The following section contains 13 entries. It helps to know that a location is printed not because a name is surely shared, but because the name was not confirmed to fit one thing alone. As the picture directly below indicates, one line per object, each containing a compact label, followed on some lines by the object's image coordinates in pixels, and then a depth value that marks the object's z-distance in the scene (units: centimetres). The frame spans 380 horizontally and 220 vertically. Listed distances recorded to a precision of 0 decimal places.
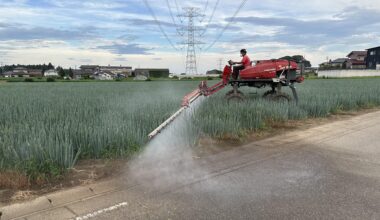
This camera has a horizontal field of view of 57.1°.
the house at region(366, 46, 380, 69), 9159
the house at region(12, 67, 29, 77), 12610
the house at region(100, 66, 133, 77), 14631
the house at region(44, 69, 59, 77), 13385
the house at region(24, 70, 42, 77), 13394
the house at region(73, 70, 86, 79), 11032
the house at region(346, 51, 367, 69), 10762
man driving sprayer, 1255
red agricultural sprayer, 1224
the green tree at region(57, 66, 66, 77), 10674
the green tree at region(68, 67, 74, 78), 10671
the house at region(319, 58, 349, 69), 11874
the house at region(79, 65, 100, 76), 13575
